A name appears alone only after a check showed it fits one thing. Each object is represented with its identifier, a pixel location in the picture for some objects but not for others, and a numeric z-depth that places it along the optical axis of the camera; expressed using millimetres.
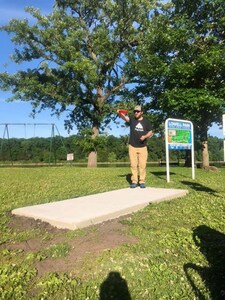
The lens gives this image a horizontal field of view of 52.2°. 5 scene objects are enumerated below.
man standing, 5774
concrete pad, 3331
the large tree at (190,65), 12456
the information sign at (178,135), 7156
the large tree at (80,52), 18757
